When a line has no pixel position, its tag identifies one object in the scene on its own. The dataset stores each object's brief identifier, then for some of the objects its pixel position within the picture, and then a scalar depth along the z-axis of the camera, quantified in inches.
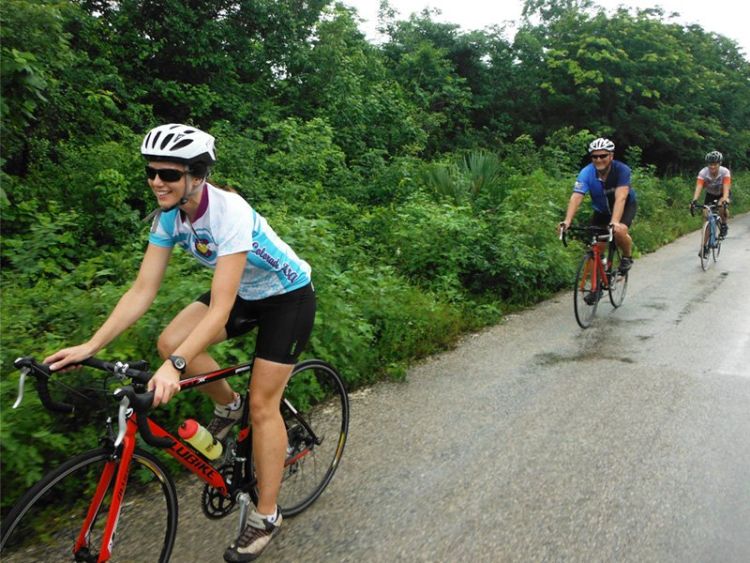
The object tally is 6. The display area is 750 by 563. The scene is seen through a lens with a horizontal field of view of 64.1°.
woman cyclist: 96.5
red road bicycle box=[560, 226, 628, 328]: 288.2
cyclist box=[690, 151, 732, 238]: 457.7
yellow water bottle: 105.9
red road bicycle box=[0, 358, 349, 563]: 87.3
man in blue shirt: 287.7
